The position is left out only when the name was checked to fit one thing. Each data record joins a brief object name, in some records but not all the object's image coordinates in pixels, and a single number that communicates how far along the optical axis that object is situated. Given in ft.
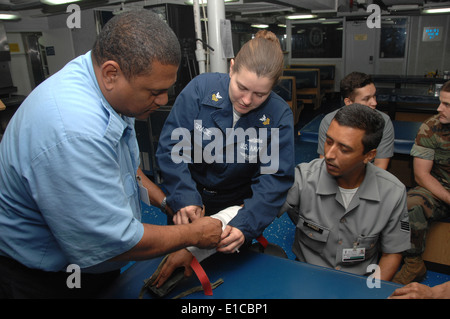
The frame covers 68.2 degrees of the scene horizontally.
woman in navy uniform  4.51
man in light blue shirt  2.60
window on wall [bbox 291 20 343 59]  32.71
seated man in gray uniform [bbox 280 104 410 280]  5.12
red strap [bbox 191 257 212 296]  3.59
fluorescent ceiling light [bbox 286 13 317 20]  24.67
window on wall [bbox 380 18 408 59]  29.27
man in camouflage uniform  7.72
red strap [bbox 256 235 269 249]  4.69
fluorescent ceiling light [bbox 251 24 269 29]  36.82
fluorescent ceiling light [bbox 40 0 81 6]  11.38
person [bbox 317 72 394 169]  8.60
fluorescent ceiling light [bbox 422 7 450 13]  18.27
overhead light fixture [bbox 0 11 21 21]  14.07
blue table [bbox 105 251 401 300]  3.55
